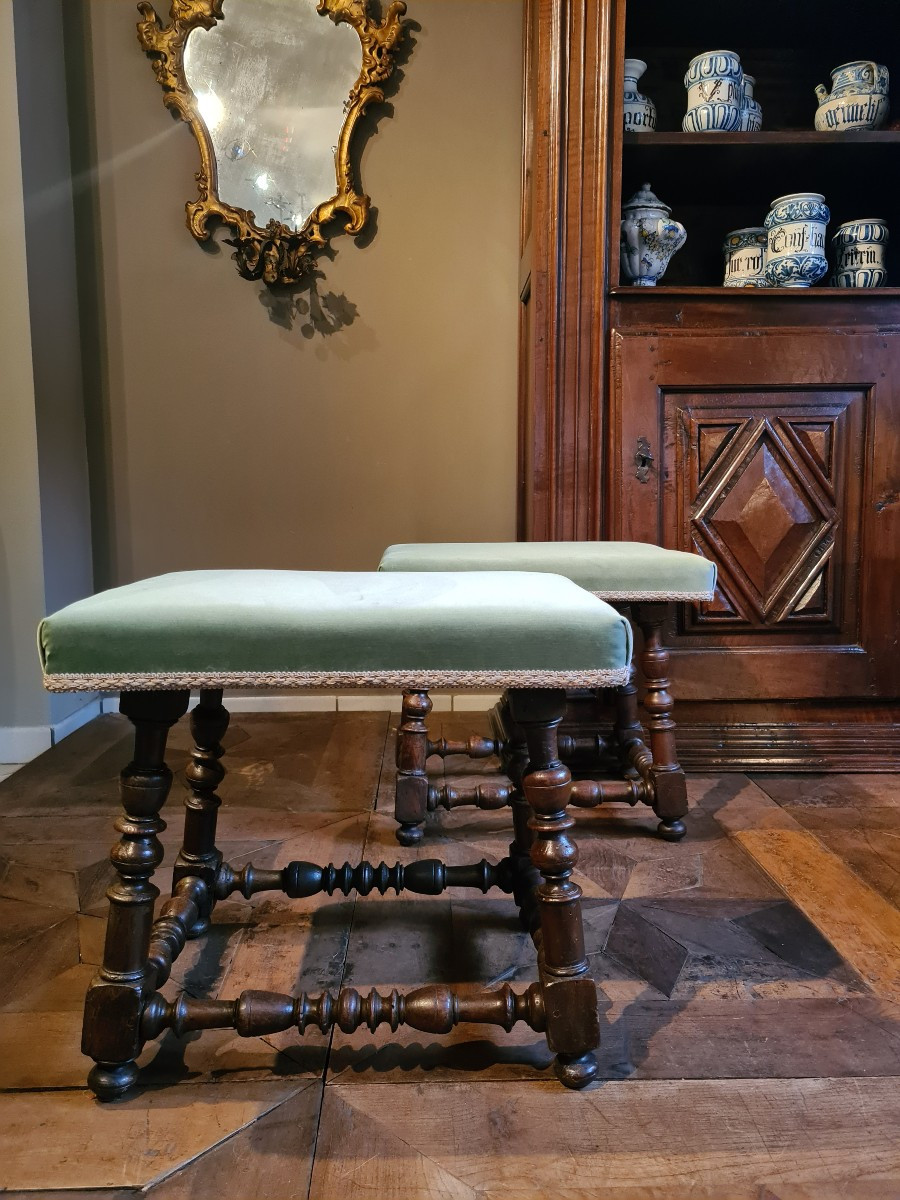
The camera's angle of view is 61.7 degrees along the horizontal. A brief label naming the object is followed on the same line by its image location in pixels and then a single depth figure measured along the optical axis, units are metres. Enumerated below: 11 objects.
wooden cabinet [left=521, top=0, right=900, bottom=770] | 1.65
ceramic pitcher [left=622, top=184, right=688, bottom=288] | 1.73
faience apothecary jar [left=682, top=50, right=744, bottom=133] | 1.71
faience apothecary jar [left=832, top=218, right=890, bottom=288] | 1.76
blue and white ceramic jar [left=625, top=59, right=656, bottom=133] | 1.79
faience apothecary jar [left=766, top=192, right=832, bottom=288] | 1.69
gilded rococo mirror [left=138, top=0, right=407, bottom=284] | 2.01
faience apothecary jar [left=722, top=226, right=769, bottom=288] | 1.80
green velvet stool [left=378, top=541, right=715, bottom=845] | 1.21
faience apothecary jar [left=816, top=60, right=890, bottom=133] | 1.73
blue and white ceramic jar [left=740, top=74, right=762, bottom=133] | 1.78
